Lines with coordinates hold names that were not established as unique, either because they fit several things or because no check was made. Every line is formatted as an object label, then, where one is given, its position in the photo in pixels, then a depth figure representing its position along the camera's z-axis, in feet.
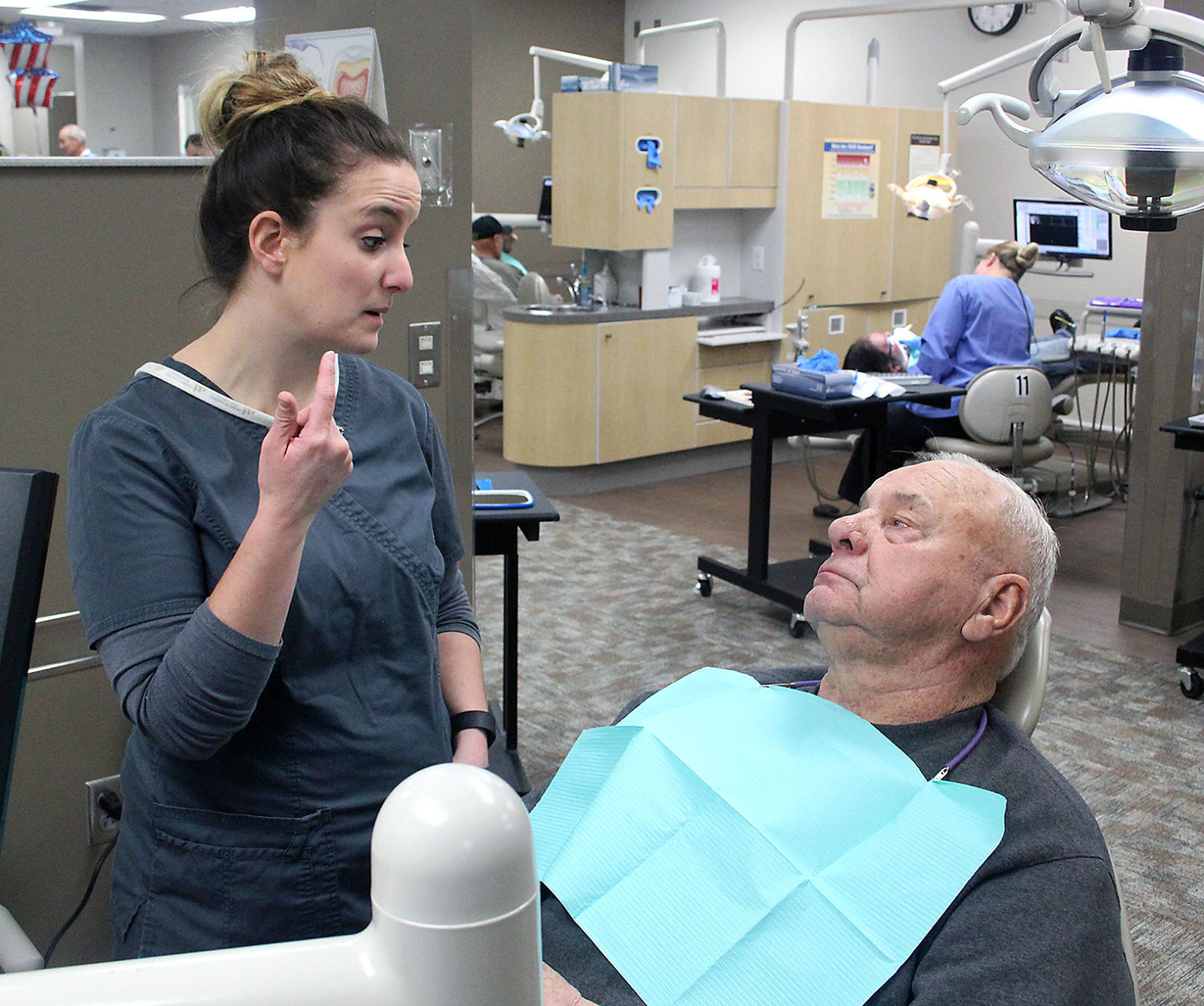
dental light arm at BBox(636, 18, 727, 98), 21.79
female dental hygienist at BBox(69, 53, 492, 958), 3.85
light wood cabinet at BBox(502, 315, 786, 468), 19.63
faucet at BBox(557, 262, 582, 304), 21.24
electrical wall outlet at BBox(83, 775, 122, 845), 6.73
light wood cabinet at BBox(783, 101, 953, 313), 22.06
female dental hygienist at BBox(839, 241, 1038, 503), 16.80
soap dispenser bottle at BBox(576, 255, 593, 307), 21.04
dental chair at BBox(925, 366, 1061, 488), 15.51
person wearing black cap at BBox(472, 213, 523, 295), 23.88
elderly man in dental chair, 4.34
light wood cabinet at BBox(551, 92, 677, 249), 19.43
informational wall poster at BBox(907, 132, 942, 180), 23.97
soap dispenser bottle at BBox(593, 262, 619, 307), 20.93
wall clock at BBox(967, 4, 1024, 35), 24.98
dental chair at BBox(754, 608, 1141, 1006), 4.88
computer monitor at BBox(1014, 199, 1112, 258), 20.63
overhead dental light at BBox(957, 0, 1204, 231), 5.02
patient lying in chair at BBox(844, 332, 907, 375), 17.25
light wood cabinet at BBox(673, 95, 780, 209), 20.44
